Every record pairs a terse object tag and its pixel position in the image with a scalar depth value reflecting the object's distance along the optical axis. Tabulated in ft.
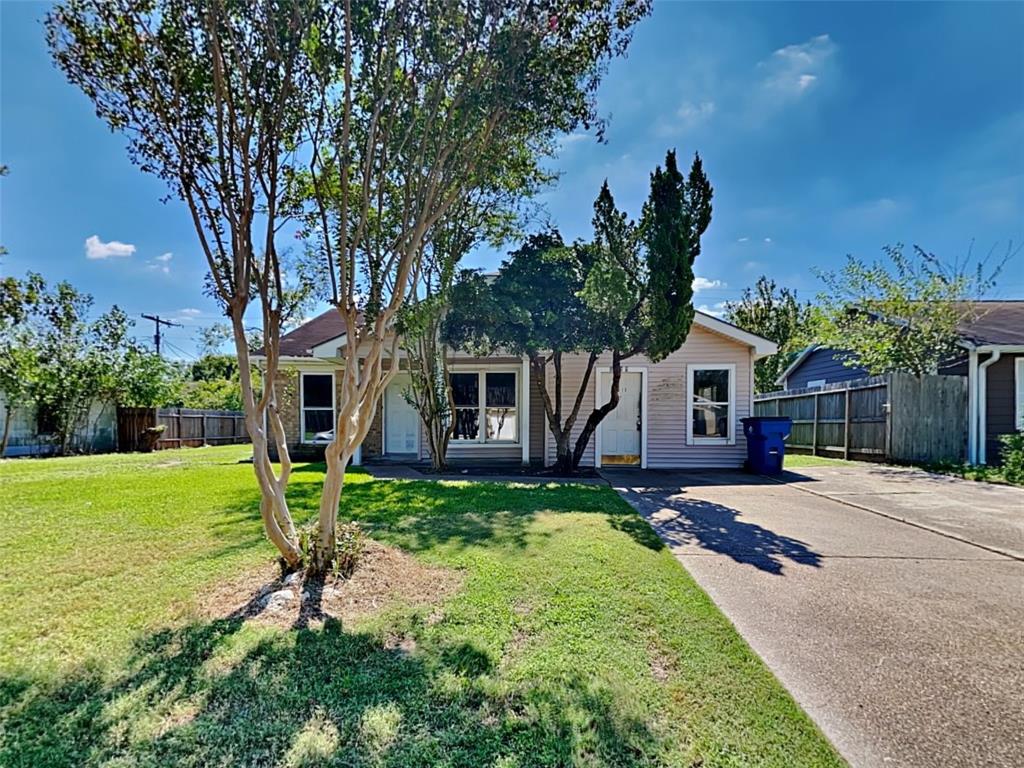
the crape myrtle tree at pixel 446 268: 31.37
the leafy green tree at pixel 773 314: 86.53
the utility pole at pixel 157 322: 100.81
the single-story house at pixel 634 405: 39.45
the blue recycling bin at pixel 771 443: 35.60
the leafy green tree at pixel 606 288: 31.12
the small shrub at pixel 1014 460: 29.76
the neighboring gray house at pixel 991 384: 38.65
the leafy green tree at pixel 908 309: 42.22
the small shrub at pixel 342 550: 13.16
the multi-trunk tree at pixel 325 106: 12.12
